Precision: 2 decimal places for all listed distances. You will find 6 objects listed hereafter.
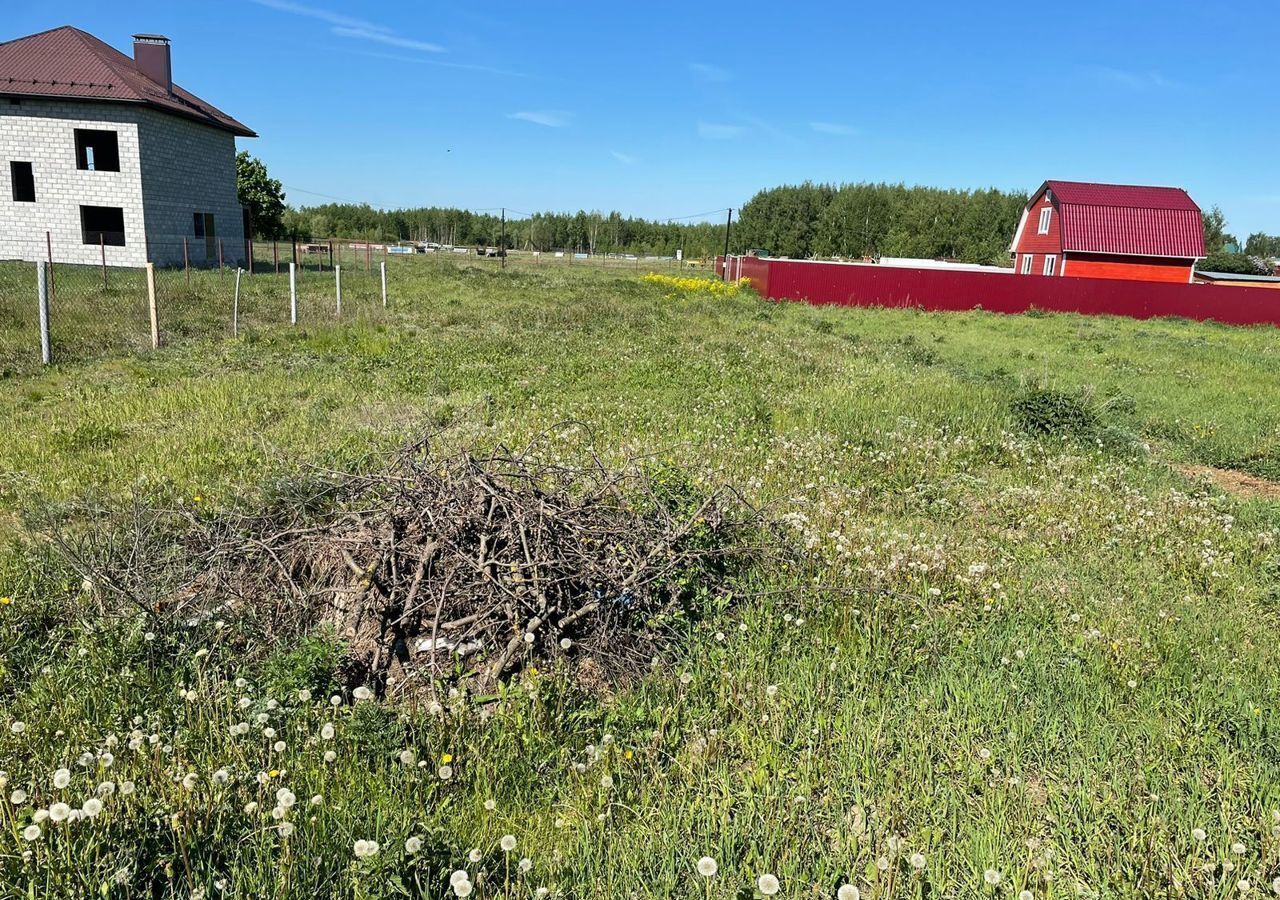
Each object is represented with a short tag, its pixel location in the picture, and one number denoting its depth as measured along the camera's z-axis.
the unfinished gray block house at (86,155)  27.94
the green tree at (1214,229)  82.06
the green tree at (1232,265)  63.62
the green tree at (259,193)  45.81
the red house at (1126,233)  35.75
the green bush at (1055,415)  8.80
